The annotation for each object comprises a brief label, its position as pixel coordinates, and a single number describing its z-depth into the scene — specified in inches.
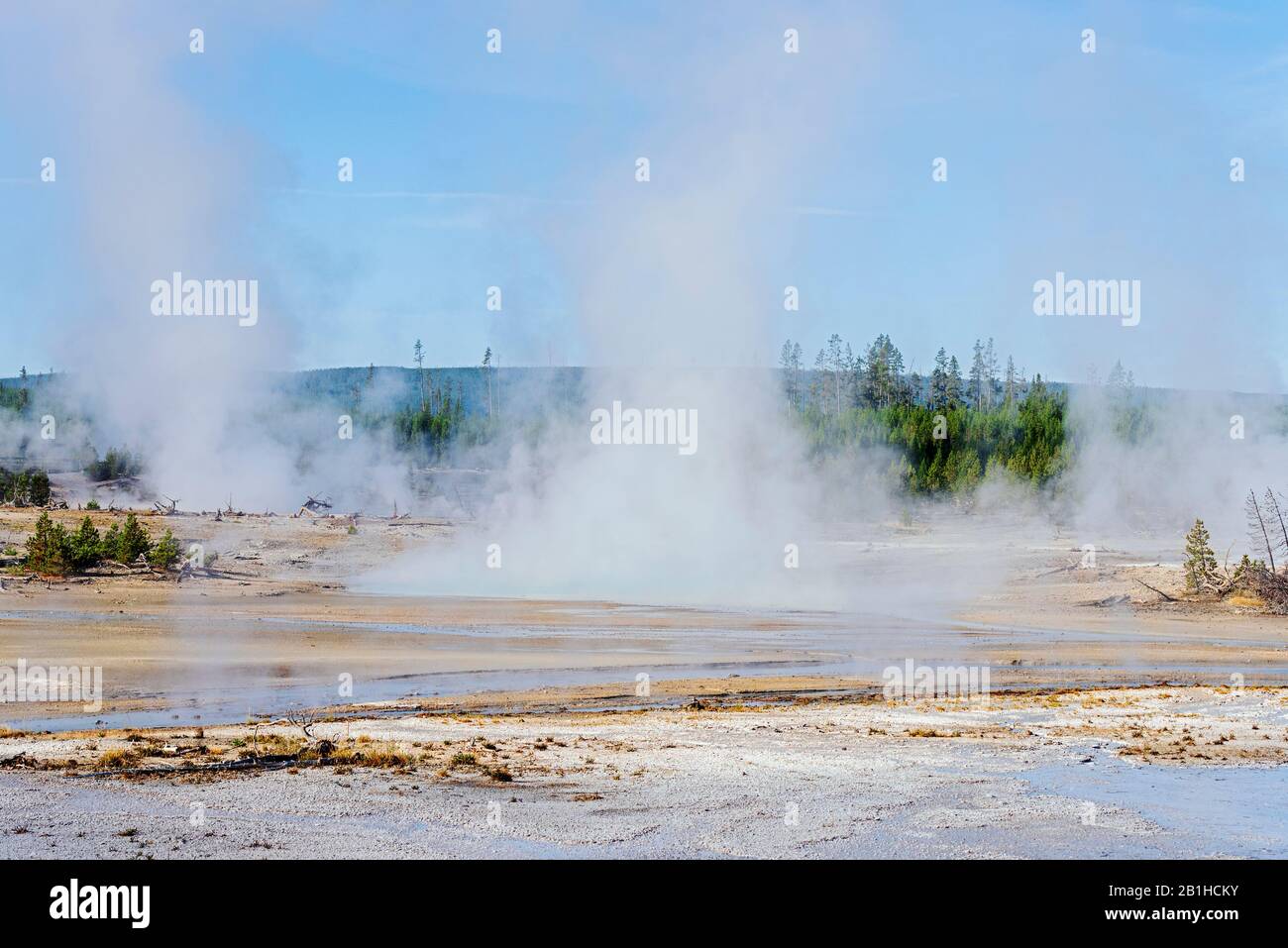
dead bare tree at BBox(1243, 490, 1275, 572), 1522.0
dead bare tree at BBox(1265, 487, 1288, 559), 1577.9
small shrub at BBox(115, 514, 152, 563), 1571.1
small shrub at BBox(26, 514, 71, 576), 1493.6
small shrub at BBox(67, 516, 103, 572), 1518.2
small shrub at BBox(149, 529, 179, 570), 1574.8
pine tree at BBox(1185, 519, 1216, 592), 1480.1
